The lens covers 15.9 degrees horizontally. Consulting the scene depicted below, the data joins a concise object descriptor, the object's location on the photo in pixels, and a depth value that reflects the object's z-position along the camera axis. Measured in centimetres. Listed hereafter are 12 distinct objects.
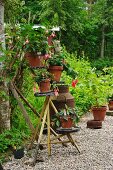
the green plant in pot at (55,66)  543
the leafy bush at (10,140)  529
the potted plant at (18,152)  514
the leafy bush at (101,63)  2126
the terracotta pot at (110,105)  960
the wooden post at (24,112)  543
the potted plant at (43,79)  529
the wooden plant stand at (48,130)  523
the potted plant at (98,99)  781
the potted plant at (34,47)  523
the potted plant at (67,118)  531
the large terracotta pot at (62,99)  646
